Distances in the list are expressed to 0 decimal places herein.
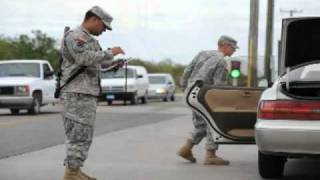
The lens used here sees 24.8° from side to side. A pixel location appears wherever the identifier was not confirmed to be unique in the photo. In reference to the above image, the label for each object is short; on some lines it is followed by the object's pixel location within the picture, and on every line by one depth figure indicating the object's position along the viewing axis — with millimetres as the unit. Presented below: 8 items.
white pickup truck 21766
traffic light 22109
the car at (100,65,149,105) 31438
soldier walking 9992
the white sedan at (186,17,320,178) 7391
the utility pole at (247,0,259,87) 25367
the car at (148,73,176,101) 38781
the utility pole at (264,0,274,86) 29323
